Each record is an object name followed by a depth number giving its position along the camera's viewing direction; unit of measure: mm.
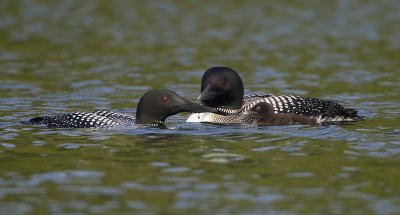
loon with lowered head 19484
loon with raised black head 19984
